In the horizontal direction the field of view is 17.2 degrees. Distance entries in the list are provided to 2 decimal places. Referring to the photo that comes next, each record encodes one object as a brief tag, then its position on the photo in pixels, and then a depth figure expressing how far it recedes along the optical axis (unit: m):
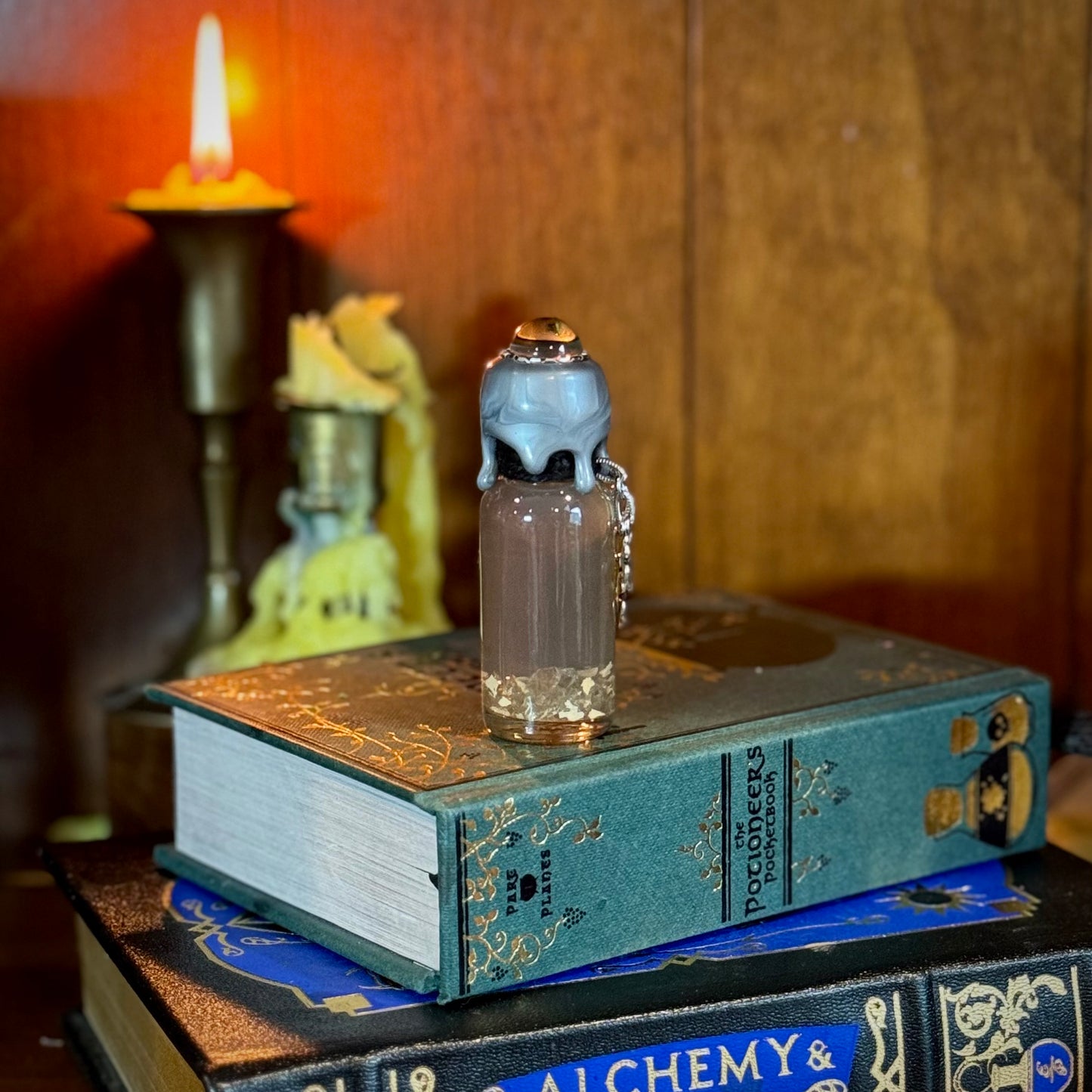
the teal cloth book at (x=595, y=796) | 0.59
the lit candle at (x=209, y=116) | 0.74
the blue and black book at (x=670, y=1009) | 0.58
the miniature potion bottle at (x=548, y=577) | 0.61
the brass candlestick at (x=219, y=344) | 0.74
